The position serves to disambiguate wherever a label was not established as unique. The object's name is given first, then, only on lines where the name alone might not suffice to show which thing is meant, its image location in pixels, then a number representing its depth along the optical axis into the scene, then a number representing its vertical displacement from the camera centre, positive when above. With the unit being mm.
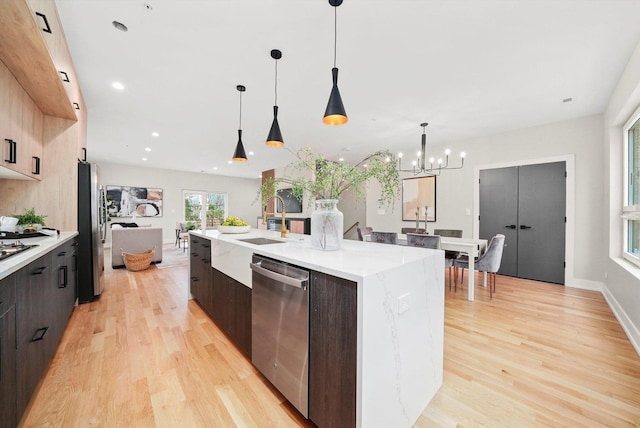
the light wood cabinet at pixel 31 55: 1433 +1087
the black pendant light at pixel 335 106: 1781 +757
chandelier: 4910 +998
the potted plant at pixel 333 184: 1634 +195
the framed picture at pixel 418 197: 5293 +359
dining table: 3160 -441
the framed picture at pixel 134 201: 7869 +315
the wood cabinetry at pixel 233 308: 1844 -784
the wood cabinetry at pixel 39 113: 1577 +955
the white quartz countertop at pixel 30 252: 1112 -242
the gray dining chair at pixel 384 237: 3656 -362
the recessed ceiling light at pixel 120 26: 1961 +1454
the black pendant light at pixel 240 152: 3002 +722
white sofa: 4852 -576
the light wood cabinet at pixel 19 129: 1870 +699
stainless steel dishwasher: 1275 -647
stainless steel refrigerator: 2967 -289
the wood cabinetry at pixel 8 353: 1052 -624
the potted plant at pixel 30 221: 2262 -99
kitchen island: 1014 -524
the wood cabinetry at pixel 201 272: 2541 -664
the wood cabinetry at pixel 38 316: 1257 -658
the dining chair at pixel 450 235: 3895 -362
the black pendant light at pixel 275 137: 2490 +738
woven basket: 4551 -896
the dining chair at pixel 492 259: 3295 -605
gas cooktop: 1295 -224
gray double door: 3947 -35
